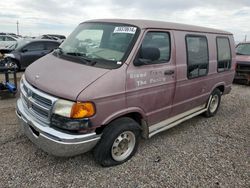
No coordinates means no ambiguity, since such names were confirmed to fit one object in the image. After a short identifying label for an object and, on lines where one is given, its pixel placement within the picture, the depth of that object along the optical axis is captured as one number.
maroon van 2.78
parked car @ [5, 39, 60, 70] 10.93
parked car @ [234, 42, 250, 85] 9.36
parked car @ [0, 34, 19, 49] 18.38
